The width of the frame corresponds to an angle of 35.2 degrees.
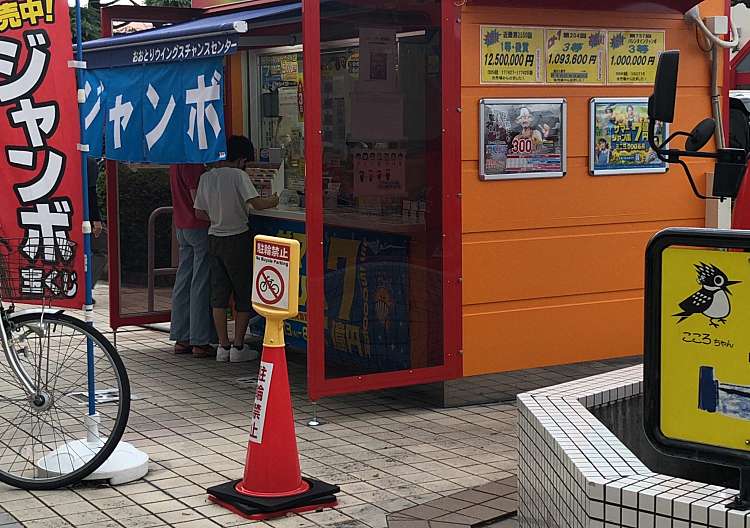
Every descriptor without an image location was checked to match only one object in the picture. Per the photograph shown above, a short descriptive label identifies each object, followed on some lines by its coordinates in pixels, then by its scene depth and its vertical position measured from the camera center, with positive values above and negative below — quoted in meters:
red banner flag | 5.90 -0.02
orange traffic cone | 5.70 -1.52
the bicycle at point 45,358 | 5.92 -1.07
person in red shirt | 9.66 -1.07
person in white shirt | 9.18 -0.70
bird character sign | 3.67 -0.65
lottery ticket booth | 7.41 -0.22
